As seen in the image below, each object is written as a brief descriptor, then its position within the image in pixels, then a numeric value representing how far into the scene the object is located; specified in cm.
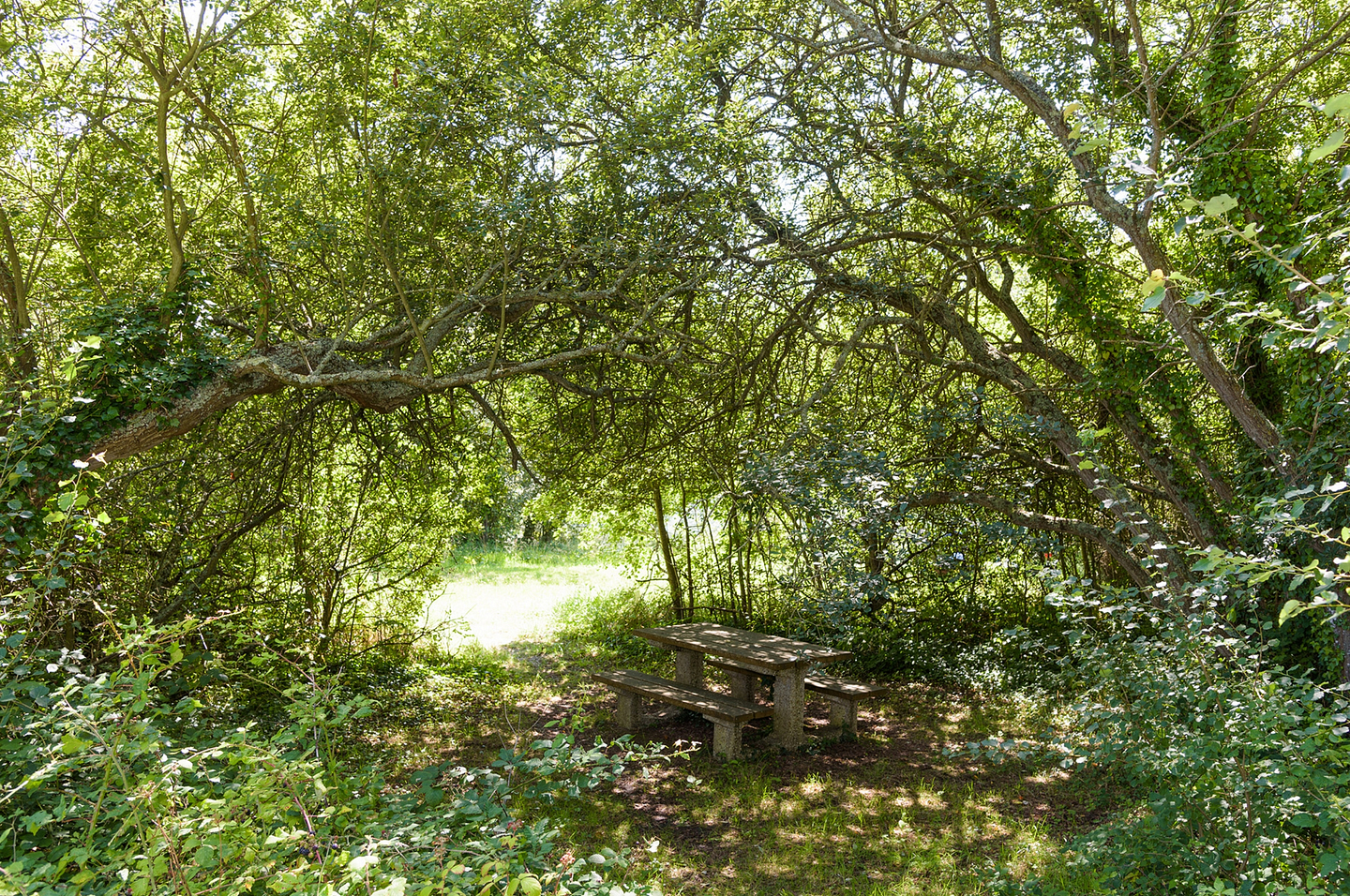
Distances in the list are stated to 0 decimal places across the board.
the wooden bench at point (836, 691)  684
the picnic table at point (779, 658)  635
